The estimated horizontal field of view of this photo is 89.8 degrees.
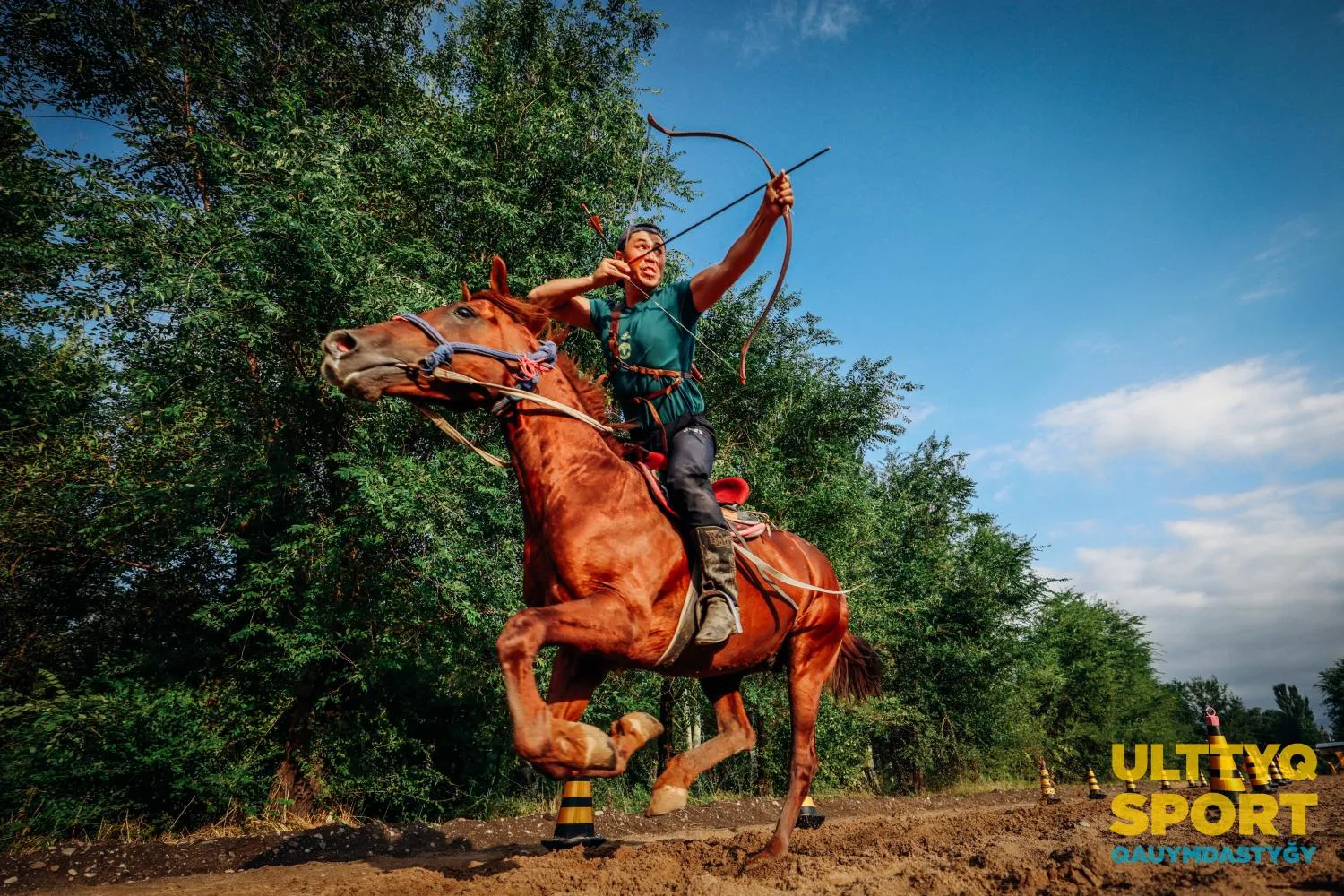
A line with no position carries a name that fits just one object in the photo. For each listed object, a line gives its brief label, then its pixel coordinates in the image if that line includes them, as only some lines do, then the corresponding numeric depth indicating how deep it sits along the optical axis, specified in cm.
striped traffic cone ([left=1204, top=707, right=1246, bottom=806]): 573
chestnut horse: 308
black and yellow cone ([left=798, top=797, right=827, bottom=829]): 695
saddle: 474
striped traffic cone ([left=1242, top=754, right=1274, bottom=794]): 667
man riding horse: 399
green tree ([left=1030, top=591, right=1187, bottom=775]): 3612
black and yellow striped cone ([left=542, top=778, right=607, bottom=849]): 475
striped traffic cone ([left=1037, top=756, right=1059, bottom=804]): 1072
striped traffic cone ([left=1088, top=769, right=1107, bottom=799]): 1069
